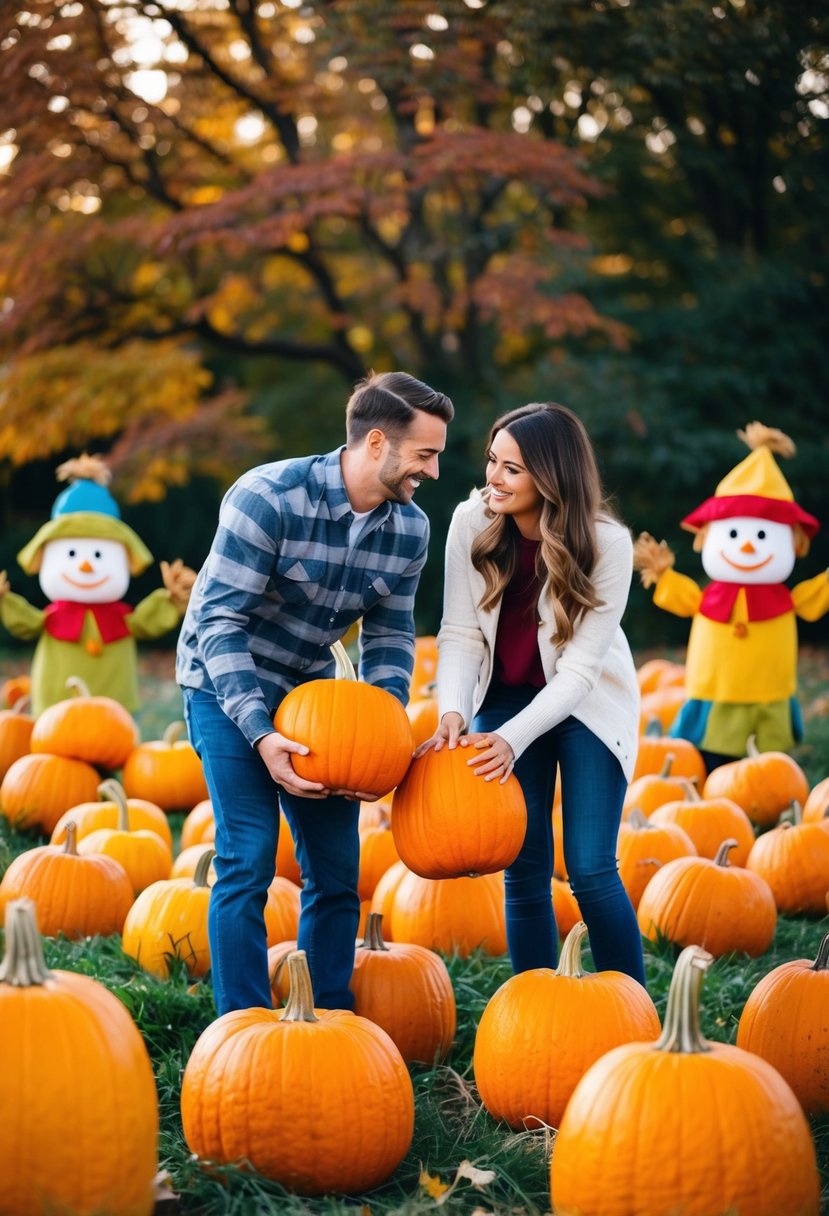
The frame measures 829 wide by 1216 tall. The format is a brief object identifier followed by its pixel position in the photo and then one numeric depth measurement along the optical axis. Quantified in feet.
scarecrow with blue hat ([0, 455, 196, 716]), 21.09
